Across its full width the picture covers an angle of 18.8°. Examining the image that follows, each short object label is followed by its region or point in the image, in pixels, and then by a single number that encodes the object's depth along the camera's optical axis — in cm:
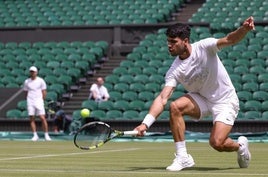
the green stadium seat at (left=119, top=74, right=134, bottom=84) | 2606
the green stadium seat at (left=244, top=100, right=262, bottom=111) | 2327
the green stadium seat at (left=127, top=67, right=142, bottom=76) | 2641
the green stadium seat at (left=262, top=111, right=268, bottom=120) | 2264
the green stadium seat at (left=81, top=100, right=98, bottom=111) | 2483
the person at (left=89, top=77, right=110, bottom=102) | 2455
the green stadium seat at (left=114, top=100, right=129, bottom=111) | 2462
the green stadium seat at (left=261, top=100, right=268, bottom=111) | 2323
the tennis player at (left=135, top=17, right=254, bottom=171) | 955
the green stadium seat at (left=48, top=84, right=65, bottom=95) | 2642
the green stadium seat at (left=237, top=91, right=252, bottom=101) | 2373
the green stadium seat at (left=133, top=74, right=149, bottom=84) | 2581
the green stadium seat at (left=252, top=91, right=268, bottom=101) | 2369
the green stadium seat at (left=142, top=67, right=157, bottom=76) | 2609
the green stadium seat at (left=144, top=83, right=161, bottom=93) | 2516
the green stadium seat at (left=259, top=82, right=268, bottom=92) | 2408
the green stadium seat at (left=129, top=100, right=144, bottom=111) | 2442
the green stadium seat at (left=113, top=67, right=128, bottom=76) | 2662
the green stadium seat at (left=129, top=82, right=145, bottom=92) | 2547
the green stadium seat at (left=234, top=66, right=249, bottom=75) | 2491
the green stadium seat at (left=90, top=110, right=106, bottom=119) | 2421
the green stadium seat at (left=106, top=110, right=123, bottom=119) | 2420
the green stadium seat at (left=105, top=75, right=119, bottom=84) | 2620
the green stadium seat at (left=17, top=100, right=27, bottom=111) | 2599
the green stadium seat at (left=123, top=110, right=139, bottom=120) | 2390
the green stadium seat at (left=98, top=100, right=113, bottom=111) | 2480
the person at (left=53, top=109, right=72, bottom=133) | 2394
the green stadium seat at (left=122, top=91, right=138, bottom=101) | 2517
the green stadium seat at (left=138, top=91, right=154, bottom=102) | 2485
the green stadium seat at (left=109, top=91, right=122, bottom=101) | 2531
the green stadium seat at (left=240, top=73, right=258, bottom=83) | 2452
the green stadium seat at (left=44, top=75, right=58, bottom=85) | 2706
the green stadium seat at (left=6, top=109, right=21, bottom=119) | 2558
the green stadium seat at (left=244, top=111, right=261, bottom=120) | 2275
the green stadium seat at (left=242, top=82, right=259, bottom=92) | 2411
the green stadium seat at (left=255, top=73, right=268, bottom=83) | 2444
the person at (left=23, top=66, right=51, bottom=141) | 2239
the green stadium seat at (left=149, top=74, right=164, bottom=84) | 2547
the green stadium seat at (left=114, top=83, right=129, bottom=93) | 2573
